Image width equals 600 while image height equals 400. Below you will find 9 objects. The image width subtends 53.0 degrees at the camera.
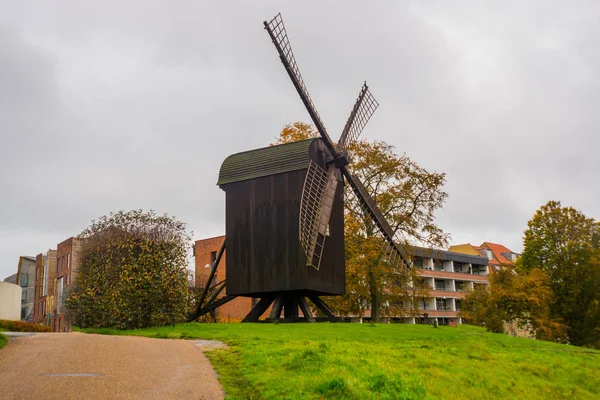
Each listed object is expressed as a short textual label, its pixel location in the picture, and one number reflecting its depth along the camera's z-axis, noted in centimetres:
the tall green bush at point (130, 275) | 2341
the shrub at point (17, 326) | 1956
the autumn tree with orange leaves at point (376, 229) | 3641
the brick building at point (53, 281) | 6431
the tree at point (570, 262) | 4912
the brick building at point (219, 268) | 6231
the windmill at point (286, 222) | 2684
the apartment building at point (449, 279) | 9175
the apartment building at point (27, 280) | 9306
